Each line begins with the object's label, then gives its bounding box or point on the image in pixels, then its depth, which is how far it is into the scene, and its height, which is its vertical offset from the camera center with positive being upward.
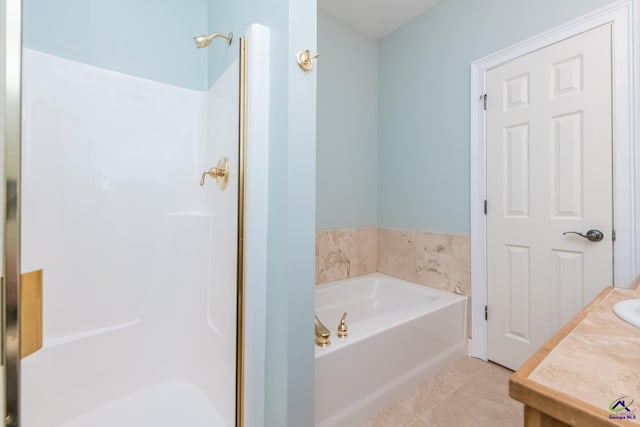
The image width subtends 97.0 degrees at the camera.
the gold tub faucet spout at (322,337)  1.25 -0.56
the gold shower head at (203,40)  1.15 +0.70
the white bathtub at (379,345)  1.25 -0.72
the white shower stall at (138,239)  1.14 -0.13
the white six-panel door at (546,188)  1.44 +0.14
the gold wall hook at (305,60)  1.00 +0.55
